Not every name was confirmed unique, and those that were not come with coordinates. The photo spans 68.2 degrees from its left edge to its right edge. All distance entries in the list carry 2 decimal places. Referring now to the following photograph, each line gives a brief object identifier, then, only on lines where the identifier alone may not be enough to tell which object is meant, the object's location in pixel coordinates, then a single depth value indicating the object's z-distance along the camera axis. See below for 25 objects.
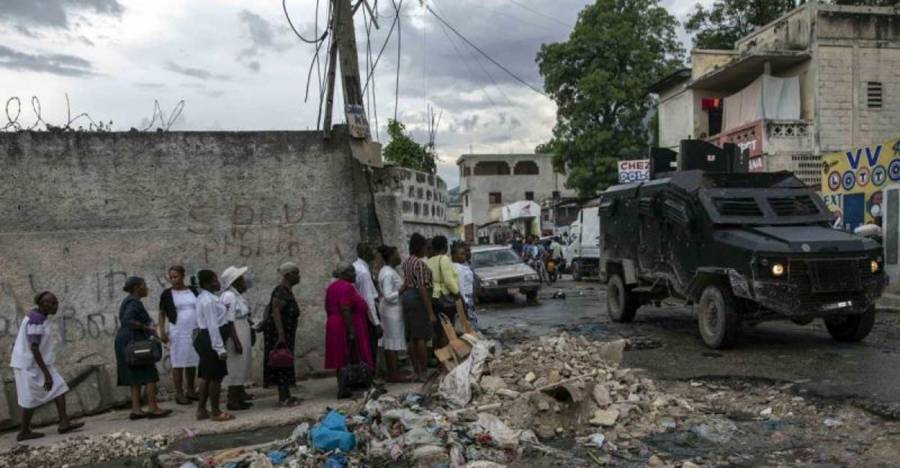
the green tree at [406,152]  26.56
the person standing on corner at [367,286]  7.23
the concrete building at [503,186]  53.81
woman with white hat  6.36
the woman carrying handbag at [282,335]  6.43
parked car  15.39
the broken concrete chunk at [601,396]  5.66
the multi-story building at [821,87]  19.33
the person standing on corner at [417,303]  7.31
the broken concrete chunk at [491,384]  6.07
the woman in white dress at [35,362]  5.96
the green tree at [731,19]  27.73
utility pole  8.02
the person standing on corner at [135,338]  6.42
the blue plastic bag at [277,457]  4.78
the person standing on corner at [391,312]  7.45
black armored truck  7.59
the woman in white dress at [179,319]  6.77
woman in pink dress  6.76
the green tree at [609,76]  30.80
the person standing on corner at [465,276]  9.08
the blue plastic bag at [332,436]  4.89
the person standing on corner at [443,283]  7.76
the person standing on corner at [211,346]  6.09
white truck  20.75
